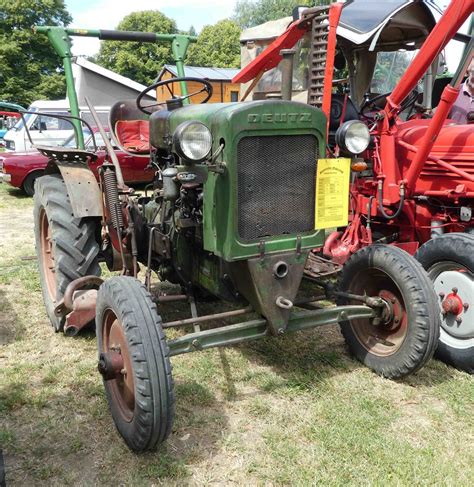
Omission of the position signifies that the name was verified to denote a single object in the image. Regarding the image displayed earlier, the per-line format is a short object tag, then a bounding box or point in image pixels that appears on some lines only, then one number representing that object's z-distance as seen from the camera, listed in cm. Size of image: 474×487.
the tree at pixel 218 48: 4072
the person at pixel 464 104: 430
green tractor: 214
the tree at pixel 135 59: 3862
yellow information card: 242
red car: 881
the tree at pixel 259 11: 3928
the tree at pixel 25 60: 2744
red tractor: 302
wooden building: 1517
